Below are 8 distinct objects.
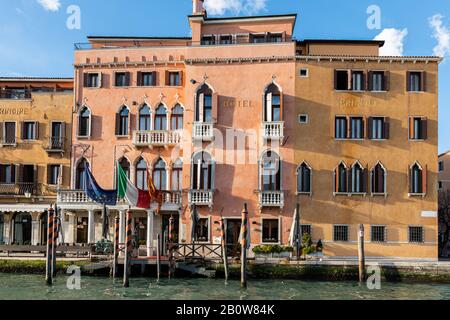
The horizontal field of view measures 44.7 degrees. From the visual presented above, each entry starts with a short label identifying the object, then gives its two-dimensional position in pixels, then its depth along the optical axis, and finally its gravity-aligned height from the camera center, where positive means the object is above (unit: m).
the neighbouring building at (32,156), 29.62 +1.50
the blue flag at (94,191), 25.47 -0.33
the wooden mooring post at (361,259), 21.73 -2.87
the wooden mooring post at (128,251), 20.14 -2.46
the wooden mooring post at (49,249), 20.94 -2.61
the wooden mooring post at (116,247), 21.34 -2.47
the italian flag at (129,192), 25.00 -0.35
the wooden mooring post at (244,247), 20.22 -2.30
